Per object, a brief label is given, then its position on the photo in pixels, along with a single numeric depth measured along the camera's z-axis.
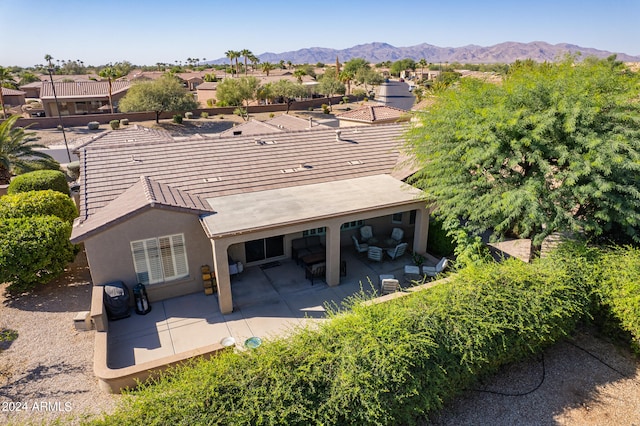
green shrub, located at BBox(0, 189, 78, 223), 15.36
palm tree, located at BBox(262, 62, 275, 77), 102.51
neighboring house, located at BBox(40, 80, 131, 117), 55.12
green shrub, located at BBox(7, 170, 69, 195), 19.80
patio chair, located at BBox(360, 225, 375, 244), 17.48
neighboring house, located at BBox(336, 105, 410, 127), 30.89
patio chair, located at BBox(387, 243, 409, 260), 16.19
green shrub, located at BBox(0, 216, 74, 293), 13.10
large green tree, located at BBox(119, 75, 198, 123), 51.03
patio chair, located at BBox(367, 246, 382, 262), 16.05
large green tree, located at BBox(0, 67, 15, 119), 52.20
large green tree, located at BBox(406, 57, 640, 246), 10.86
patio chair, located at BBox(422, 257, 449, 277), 14.72
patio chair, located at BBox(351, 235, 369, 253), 16.58
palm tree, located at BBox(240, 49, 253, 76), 105.61
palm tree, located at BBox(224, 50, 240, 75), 104.97
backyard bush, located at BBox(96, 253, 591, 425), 6.79
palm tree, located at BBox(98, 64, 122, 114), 56.09
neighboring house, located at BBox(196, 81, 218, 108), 71.41
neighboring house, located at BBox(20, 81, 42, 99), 69.31
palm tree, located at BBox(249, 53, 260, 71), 112.97
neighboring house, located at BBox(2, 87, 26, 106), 61.81
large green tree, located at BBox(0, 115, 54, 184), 24.50
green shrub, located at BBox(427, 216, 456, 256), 16.24
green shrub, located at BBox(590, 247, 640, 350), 9.87
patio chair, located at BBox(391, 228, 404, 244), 17.62
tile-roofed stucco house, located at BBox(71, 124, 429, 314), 12.67
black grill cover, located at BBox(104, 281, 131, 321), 12.37
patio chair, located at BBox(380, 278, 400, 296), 13.23
